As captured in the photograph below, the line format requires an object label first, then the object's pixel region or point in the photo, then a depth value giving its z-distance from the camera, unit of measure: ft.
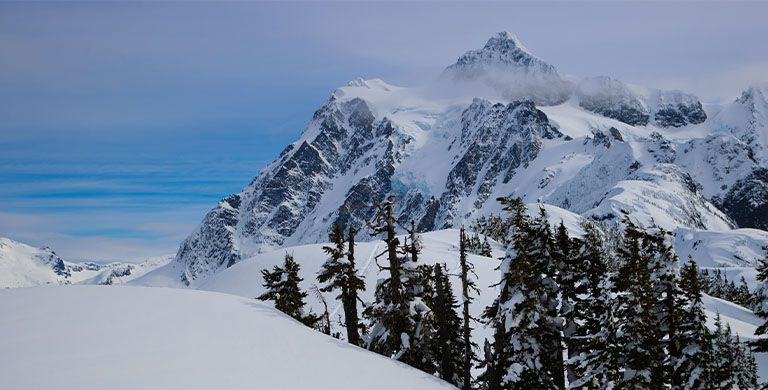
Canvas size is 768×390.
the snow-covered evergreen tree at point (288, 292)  107.76
